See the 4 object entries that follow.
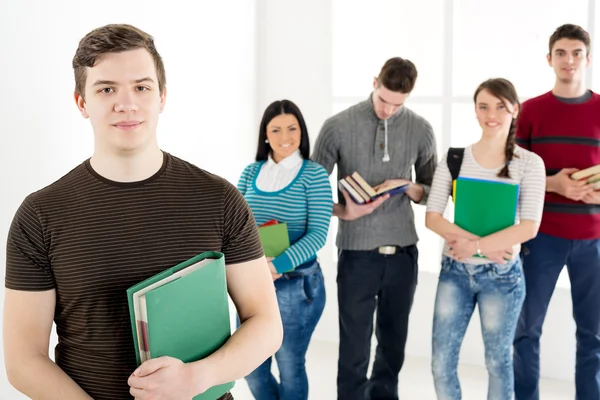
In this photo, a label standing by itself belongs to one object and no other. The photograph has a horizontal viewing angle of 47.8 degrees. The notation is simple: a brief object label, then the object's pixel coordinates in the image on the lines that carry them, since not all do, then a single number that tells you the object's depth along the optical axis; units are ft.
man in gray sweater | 9.67
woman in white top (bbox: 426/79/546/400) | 8.65
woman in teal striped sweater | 8.86
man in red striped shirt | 9.53
